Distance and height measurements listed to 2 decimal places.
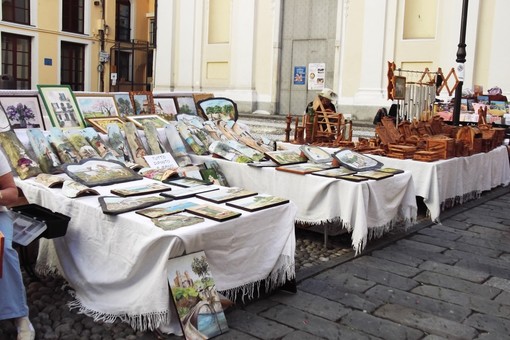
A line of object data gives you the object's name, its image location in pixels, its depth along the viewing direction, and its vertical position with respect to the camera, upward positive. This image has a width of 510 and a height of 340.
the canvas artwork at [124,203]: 3.13 -0.66
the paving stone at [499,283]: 3.86 -1.23
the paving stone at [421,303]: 3.35 -1.24
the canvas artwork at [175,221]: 2.91 -0.68
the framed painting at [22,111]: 4.46 -0.21
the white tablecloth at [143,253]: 2.83 -0.91
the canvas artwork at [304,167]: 4.64 -0.59
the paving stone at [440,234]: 5.08 -1.19
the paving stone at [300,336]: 2.93 -1.25
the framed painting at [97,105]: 5.09 -0.15
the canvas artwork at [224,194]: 3.50 -0.64
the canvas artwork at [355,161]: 4.88 -0.54
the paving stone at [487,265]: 4.16 -1.21
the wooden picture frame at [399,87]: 6.73 +0.19
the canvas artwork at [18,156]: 3.93 -0.50
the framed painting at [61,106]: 4.72 -0.16
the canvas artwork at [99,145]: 4.49 -0.45
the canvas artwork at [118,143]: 4.70 -0.45
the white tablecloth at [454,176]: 5.49 -0.78
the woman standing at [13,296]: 2.65 -1.00
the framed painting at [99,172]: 3.81 -0.59
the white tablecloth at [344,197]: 4.30 -0.79
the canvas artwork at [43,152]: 4.08 -0.48
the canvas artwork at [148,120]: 5.19 -0.27
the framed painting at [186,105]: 6.14 -0.13
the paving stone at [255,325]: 2.96 -1.24
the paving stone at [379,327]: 3.03 -1.24
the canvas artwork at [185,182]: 3.95 -0.64
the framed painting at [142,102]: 5.67 -0.11
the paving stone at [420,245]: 4.69 -1.20
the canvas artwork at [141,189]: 3.55 -0.64
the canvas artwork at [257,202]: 3.33 -0.65
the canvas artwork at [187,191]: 3.60 -0.65
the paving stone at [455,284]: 3.75 -1.23
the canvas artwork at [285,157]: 4.97 -0.54
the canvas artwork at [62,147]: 4.23 -0.46
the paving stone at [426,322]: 3.08 -1.24
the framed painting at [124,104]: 5.46 -0.13
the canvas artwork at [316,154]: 5.16 -0.52
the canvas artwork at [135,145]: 4.71 -0.46
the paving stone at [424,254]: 4.41 -1.21
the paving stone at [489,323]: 3.15 -1.24
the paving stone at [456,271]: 4.02 -1.22
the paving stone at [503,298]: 3.59 -1.23
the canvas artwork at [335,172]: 4.54 -0.60
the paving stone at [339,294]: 3.43 -1.24
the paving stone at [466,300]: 3.43 -1.23
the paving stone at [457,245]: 4.68 -1.20
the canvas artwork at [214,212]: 3.07 -0.66
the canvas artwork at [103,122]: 4.89 -0.29
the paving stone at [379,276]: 3.82 -1.23
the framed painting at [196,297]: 2.81 -1.04
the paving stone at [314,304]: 3.27 -1.24
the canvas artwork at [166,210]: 3.10 -0.67
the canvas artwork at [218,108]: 6.19 -0.15
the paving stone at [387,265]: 4.09 -1.22
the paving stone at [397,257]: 4.32 -1.21
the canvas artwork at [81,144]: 4.37 -0.44
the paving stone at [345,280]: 3.73 -1.23
